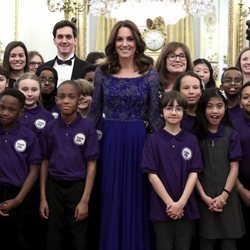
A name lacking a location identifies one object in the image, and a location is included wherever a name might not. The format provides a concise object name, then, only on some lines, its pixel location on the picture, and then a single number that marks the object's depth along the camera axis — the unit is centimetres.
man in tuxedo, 439
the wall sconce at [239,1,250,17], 901
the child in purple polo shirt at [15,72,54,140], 341
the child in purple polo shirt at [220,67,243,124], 376
